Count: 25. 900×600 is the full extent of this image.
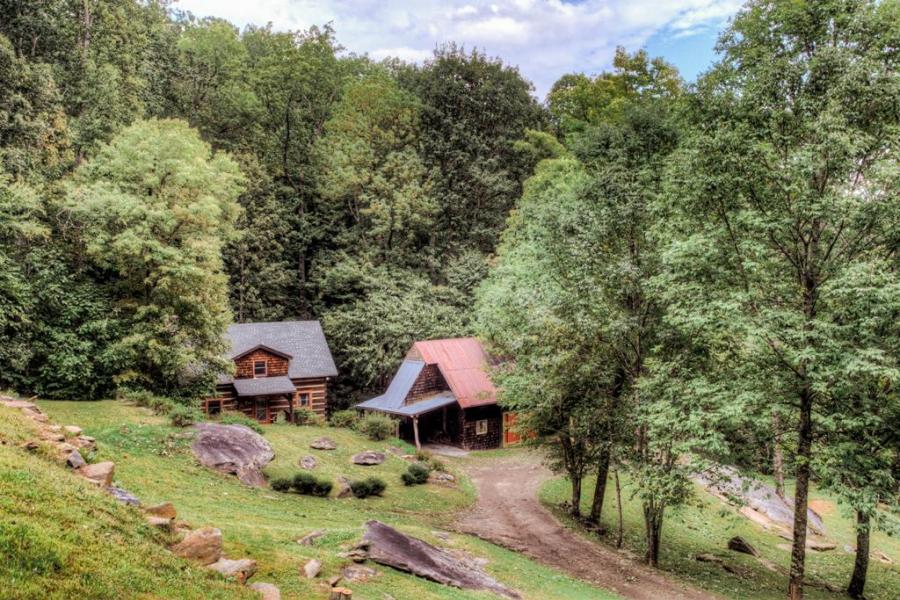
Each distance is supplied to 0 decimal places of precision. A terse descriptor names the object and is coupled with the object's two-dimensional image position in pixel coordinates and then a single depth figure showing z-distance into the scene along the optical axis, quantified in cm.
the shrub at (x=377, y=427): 3234
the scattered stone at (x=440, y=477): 2659
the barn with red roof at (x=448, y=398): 3488
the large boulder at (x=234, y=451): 2081
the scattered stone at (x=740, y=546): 2195
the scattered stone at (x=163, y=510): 956
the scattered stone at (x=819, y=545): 2431
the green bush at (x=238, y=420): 2705
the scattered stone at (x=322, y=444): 2781
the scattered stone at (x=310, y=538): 1265
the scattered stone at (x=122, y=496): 941
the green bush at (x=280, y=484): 2056
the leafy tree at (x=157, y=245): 2569
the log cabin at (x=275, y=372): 3606
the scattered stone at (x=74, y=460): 1016
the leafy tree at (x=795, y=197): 1411
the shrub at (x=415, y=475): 2512
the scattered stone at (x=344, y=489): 2193
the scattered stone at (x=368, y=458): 2722
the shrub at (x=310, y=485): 2070
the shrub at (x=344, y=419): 3541
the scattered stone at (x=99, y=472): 999
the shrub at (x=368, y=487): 2220
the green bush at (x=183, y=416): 2240
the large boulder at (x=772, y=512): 2709
